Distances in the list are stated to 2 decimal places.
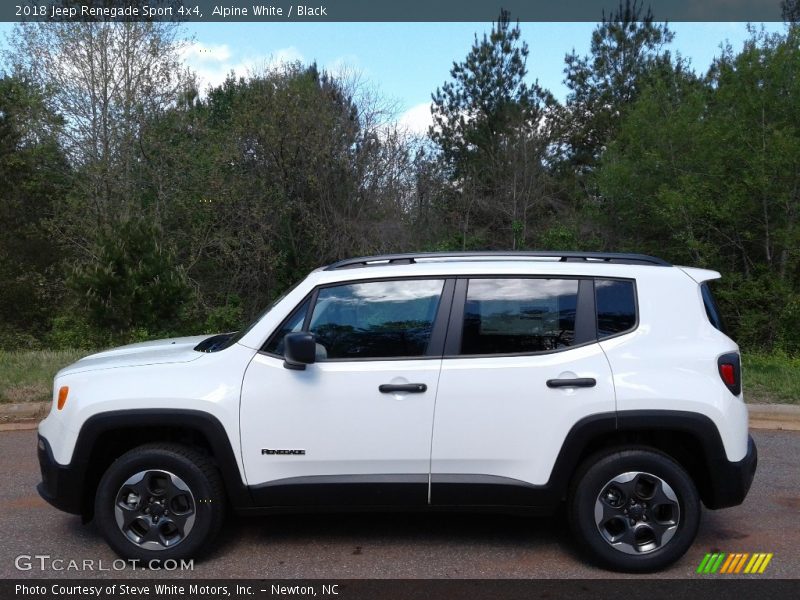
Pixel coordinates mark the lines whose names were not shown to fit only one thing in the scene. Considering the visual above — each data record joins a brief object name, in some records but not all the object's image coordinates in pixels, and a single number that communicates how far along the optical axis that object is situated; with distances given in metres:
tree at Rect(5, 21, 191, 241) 21.84
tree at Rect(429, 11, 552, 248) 30.33
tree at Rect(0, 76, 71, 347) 22.53
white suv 3.98
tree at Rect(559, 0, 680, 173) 29.56
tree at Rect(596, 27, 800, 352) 16.48
